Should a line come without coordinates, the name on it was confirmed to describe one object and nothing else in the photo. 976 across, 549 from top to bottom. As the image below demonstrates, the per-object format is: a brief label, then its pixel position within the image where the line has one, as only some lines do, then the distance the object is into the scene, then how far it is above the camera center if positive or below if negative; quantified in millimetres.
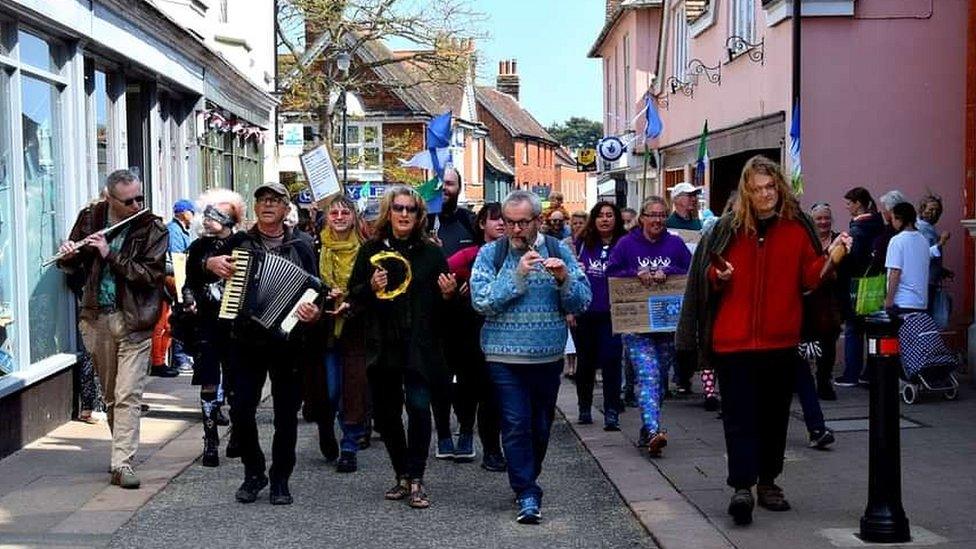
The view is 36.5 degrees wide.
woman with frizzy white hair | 8531 -488
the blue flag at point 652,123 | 25391 +1709
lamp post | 36038 +4009
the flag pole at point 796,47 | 15609 +1849
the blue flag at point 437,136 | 14773 +902
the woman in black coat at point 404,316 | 8156 -505
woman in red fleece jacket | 7484 -386
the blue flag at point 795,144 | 13256 +745
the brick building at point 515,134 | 82000 +5121
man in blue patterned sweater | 7719 -517
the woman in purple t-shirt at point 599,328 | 11133 -801
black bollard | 6949 -1066
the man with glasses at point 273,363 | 8227 -768
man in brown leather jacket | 8734 -422
